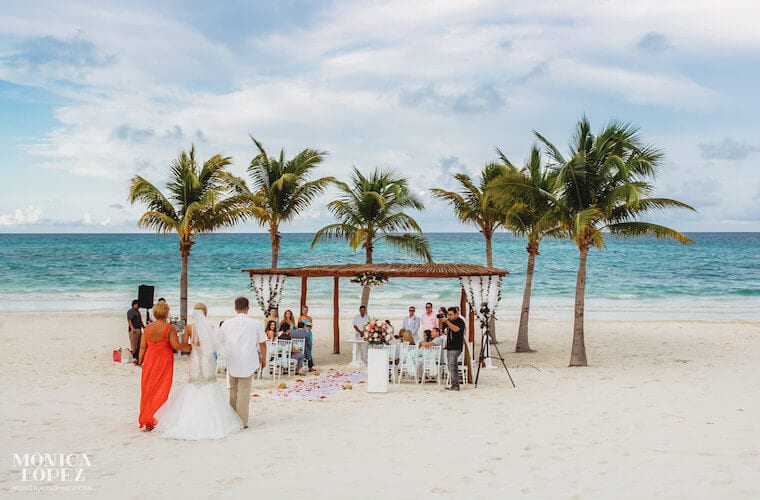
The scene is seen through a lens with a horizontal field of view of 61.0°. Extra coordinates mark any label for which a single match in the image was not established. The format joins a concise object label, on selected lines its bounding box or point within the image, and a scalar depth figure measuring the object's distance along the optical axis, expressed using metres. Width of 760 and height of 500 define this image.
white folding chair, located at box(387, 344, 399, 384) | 12.08
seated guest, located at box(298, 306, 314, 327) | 14.19
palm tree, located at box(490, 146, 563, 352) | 14.08
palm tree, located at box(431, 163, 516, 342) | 16.61
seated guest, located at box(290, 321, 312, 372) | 13.20
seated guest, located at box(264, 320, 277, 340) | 13.21
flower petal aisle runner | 10.76
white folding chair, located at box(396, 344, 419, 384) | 12.03
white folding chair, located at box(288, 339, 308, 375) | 13.10
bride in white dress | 7.71
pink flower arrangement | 11.57
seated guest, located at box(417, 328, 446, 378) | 12.23
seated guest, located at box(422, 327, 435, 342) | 13.15
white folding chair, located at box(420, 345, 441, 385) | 11.91
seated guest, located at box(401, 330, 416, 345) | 13.57
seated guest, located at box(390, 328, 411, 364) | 13.65
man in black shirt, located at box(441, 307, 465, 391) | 11.16
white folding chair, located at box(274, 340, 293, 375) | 12.76
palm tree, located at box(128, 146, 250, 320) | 15.53
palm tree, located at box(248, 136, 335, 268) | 17.20
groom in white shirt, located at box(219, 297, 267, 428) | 8.10
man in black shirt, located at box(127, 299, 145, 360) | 14.23
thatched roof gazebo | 13.40
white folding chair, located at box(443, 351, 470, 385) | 11.77
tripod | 12.73
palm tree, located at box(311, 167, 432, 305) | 16.88
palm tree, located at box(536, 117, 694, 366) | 13.25
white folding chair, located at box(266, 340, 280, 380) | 12.52
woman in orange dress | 7.97
